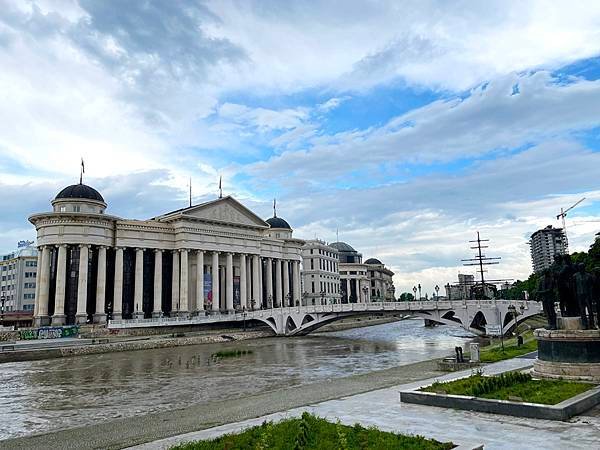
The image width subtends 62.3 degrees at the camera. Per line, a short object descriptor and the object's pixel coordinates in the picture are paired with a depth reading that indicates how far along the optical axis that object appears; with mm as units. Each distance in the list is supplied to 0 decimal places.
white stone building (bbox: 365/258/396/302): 186575
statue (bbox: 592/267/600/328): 19980
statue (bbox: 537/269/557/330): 19969
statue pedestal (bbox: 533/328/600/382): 17938
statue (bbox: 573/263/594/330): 19250
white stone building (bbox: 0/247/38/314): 114812
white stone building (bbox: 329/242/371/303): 166250
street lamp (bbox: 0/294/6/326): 86831
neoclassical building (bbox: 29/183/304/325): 77125
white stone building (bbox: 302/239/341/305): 133125
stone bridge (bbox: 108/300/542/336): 53156
